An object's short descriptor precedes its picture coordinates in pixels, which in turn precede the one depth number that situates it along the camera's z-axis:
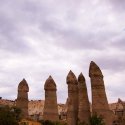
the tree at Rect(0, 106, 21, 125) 20.25
